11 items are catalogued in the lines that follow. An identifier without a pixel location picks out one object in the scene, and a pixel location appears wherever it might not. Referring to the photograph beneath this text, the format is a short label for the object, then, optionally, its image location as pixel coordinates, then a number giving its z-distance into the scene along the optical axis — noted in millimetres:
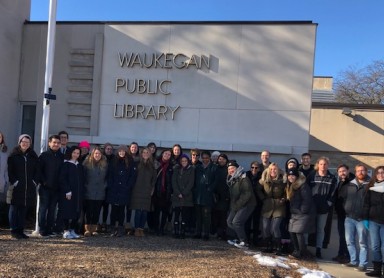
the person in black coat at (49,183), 7734
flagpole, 8320
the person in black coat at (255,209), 8125
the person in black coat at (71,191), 7836
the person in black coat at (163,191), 8609
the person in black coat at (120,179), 8328
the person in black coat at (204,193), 8430
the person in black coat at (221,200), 8570
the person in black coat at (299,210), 7418
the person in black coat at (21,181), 7359
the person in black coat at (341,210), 7672
